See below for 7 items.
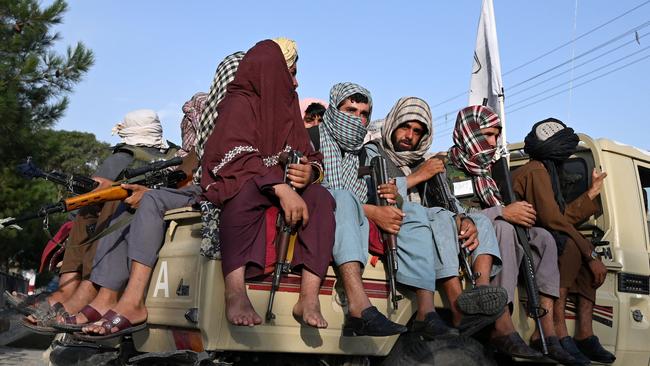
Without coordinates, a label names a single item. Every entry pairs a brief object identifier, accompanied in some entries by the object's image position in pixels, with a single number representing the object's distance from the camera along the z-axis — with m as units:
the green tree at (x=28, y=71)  11.28
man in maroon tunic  3.93
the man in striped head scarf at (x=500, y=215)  4.96
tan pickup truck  3.95
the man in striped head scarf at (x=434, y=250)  4.42
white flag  9.22
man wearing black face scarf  5.42
